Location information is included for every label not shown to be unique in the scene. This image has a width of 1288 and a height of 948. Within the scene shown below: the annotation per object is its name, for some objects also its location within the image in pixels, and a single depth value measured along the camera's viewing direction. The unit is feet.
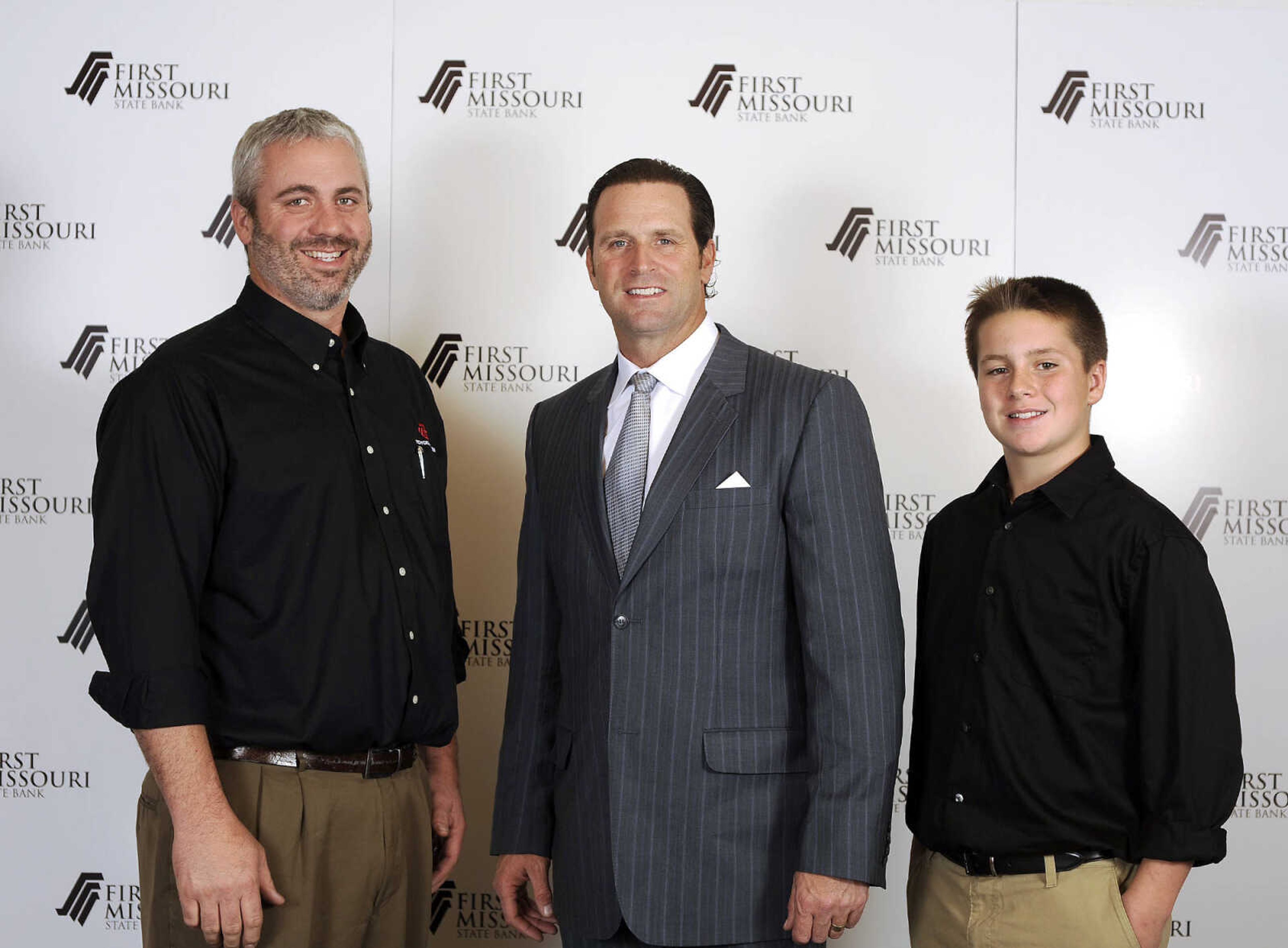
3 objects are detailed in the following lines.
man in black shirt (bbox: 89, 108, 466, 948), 6.09
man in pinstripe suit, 6.11
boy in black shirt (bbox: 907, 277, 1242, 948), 5.75
